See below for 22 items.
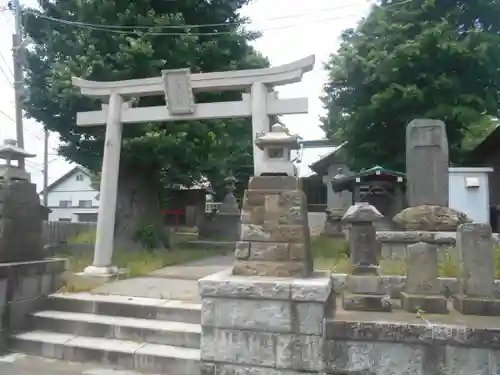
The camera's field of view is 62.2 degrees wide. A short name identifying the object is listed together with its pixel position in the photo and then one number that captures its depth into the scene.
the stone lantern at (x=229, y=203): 17.85
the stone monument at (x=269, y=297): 3.90
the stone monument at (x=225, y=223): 17.46
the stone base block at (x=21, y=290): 5.38
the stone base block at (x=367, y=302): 4.29
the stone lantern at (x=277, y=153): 4.60
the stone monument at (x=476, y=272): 4.12
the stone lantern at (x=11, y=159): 5.91
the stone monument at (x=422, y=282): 4.20
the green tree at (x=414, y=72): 12.28
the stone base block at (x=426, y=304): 4.15
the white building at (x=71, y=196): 33.97
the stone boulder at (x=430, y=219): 7.64
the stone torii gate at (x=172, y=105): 7.71
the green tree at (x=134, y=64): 9.73
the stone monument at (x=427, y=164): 8.70
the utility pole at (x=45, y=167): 25.04
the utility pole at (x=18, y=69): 12.00
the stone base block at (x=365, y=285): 4.38
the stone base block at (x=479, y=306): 4.07
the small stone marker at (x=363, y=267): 4.34
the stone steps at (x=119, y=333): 4.64
